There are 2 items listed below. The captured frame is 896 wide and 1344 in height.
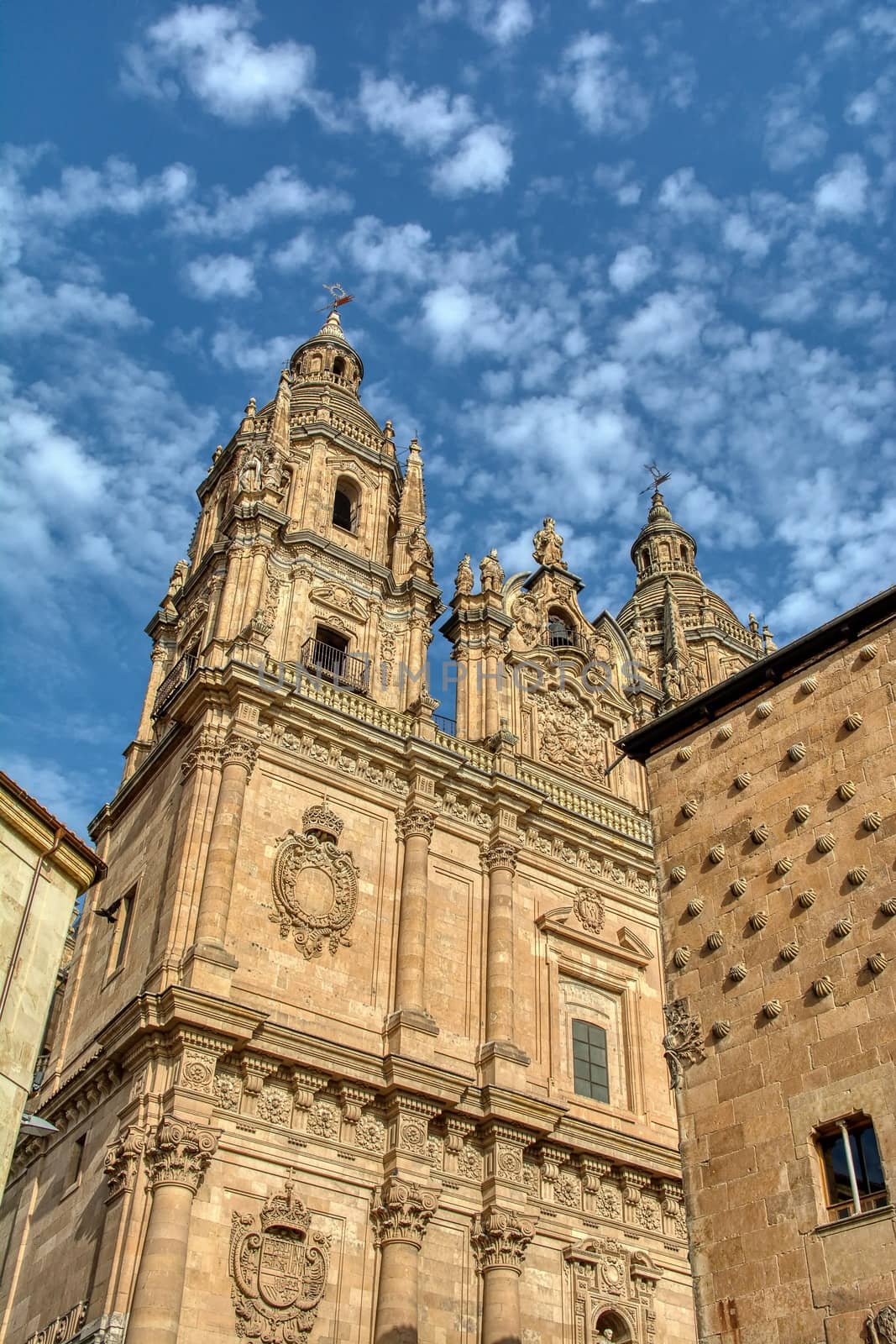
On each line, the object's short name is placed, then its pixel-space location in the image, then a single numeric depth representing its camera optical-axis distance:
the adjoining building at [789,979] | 11.52
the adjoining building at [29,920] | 15.30
